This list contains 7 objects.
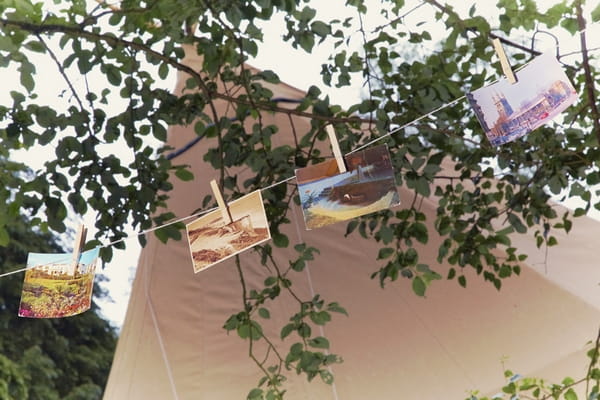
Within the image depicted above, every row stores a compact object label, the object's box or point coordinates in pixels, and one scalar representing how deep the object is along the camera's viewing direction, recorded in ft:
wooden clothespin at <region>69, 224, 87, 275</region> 8.86
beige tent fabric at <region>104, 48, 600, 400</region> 11.25
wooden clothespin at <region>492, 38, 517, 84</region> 8.38
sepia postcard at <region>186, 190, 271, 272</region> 8.79
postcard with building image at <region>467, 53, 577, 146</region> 8.39
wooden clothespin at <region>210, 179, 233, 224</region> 8.79
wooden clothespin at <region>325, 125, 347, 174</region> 8.57
